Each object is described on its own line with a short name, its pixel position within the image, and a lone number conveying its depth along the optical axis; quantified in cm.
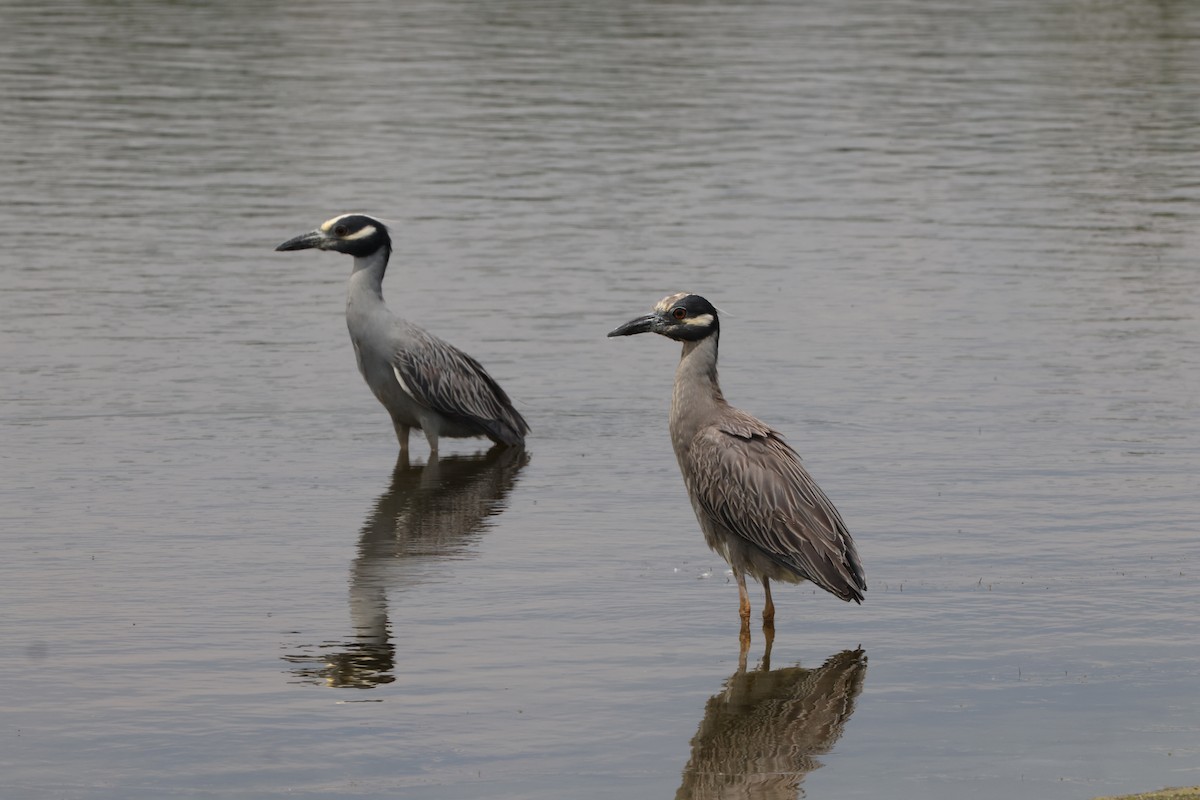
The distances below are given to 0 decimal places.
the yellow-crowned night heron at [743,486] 1171
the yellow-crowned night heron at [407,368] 1686
